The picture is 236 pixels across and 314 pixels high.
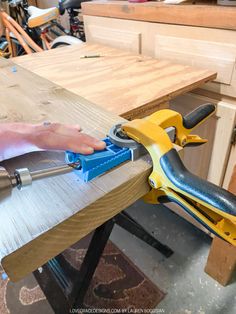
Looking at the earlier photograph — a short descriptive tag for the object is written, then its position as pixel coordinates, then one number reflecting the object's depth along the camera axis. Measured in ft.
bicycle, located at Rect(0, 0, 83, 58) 5.65
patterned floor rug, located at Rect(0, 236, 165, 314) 2.79
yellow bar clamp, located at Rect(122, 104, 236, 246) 0.88
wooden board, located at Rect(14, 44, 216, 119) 1.70
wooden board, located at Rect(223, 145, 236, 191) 2.29
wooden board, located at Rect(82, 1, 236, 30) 2.04
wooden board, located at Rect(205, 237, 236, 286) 2.68
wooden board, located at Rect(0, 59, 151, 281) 0.82
